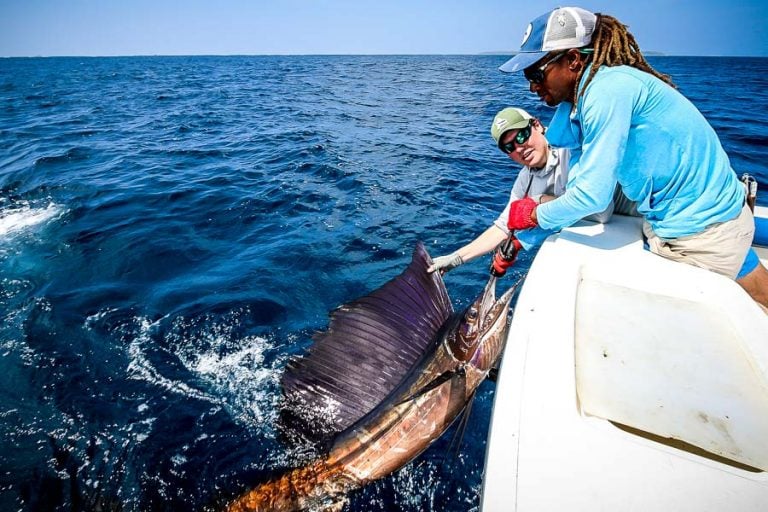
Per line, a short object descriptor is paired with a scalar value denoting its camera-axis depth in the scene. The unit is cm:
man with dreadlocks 144
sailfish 189
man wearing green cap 213
